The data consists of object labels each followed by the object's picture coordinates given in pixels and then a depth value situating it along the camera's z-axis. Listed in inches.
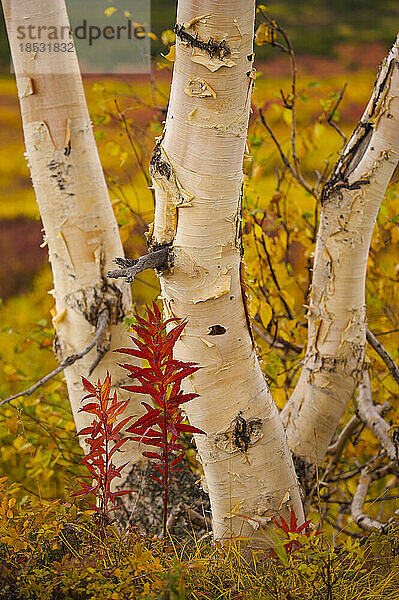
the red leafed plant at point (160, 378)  166.9
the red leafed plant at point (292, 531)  168.5
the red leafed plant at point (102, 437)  168.5
